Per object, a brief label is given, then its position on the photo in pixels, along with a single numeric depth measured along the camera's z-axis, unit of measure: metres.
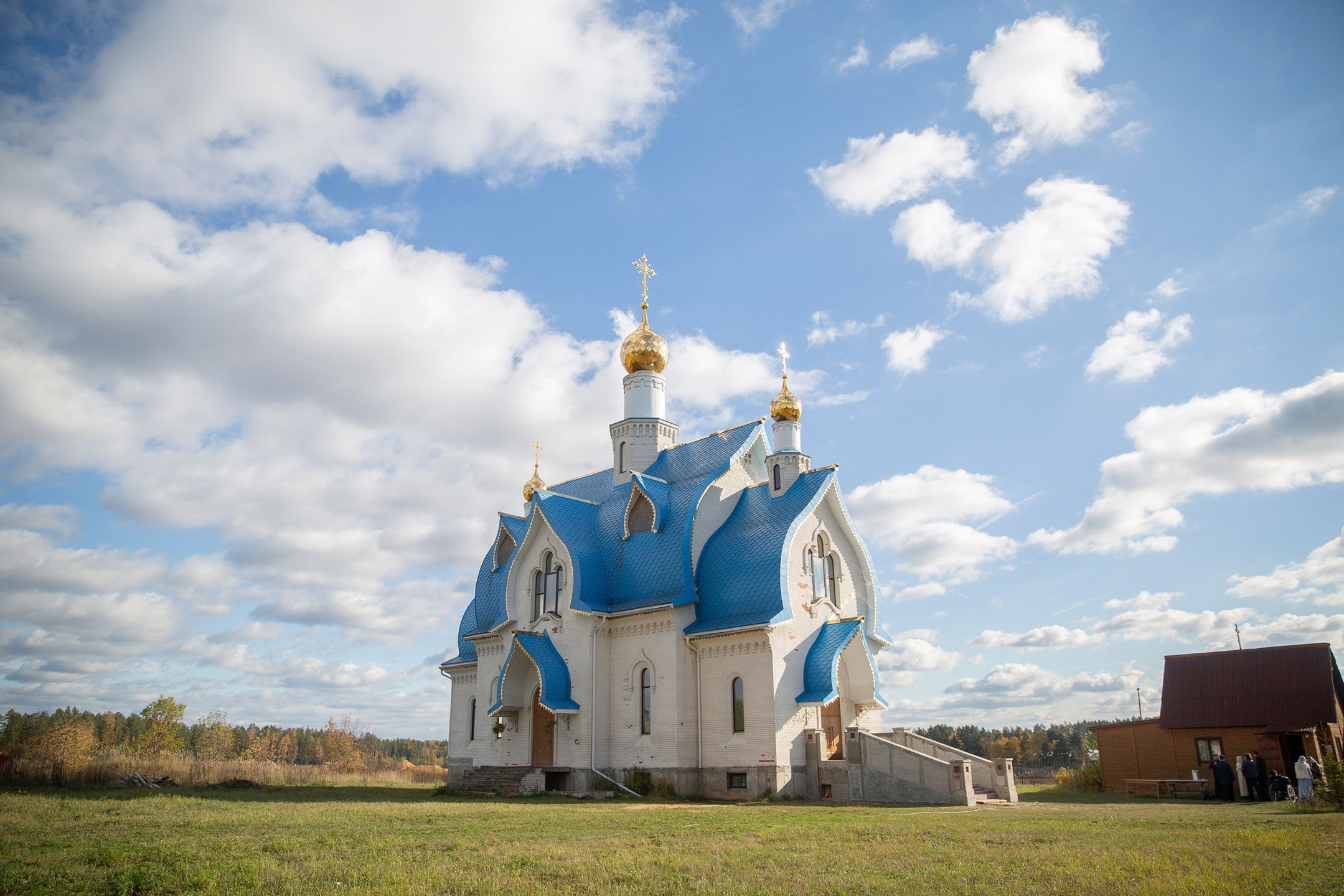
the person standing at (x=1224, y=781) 18.48
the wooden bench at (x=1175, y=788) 20.25
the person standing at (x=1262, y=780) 18.34
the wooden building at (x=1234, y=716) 21.53
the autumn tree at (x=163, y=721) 55.56
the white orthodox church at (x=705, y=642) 20.38
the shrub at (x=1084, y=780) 24.59
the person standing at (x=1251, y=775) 18.31
